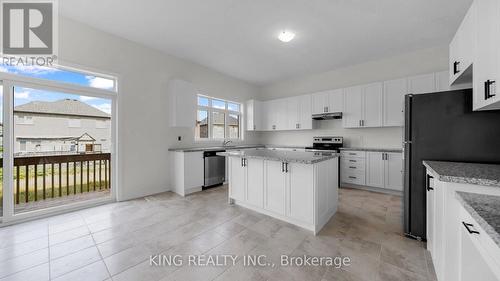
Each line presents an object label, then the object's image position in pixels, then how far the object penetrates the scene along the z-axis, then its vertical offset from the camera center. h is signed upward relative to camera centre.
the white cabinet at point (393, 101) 3.90 +0.84
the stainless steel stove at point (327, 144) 4.73 -0.11
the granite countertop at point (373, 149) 3.78 -0.20
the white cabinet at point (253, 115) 6.03 +0.83
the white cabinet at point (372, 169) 3.76 -0.63
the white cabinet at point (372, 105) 4.14 +0.80
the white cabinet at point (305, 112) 5.20 +0.78
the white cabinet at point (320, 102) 4.89 +1.02
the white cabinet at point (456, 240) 0.80 -0.58
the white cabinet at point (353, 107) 4.39 +0.79
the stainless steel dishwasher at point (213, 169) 4.23 -0.70
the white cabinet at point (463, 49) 1.54 +0.86
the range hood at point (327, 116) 4.68 +0.63
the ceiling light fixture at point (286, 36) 3.10 +1.76
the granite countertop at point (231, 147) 3.94 -0.21
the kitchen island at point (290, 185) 2.32 -0.65
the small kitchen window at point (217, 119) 4.96 +0.60
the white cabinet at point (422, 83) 3.61 +1.13
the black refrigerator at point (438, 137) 1.68 +0.02
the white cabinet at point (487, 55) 1.18 +0.59
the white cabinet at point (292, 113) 5.45 +0.80
